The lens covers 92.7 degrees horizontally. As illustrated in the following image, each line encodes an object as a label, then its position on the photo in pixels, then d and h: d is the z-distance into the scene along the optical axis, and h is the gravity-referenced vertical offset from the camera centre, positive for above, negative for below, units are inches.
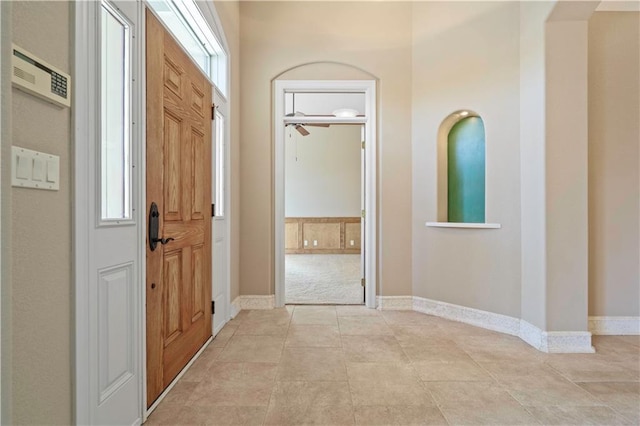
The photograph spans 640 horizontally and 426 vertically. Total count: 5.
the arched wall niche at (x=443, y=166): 129.9 +20.1
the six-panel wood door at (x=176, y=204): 66.7 +2.5
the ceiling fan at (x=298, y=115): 143.7 +46.1
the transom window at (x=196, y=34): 85.7 +58.2
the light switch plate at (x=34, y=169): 35.9 +5.6
